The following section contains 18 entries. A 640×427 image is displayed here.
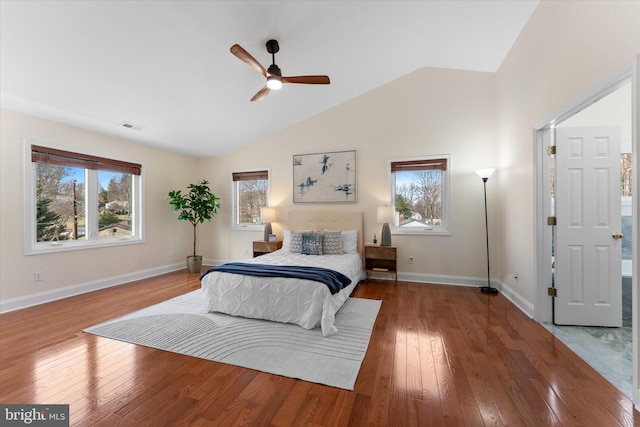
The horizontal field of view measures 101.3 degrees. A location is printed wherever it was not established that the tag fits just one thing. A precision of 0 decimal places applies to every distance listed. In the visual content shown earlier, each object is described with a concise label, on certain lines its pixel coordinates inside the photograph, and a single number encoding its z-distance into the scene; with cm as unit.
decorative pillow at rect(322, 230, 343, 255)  430
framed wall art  486
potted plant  518
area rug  204
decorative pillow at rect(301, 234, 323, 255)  426
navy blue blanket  276
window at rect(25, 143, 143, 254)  353
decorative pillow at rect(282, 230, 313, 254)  442
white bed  266
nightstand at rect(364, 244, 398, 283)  432
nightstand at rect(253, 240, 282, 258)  495
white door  262
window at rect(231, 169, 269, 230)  564
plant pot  526
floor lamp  385
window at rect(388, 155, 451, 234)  442
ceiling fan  270
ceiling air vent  397
